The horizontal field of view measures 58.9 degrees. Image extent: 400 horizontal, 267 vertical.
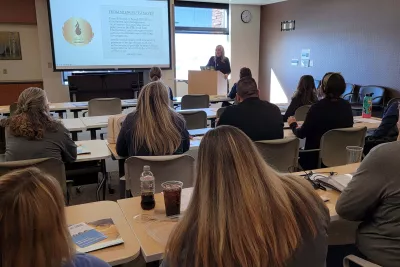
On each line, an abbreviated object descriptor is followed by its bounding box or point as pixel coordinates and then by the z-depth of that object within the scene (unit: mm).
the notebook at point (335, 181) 1879
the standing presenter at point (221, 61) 7703
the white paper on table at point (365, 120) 4020
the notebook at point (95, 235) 1390
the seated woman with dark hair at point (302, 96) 4301
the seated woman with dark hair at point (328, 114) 2975
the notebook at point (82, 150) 2867
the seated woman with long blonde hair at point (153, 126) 2473
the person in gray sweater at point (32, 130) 2418
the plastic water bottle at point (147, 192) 1745
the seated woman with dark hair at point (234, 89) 5124
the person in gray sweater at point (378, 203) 1390
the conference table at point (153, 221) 1377
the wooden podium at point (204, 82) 6090
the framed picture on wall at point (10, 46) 8227
